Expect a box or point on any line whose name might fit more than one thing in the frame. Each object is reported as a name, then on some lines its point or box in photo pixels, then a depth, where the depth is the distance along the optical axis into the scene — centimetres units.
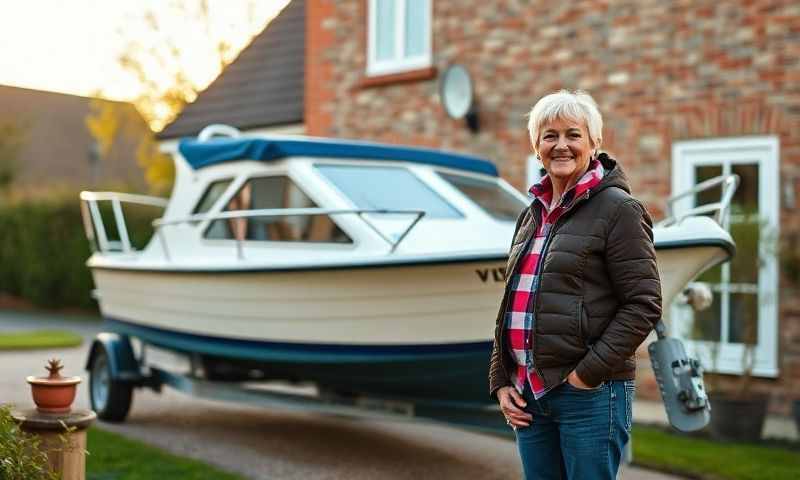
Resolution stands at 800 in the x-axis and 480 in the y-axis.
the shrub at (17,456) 381
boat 606
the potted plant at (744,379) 819
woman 317
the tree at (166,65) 2430
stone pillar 433
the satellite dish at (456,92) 1175
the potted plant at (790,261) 894
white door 877
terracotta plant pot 442
